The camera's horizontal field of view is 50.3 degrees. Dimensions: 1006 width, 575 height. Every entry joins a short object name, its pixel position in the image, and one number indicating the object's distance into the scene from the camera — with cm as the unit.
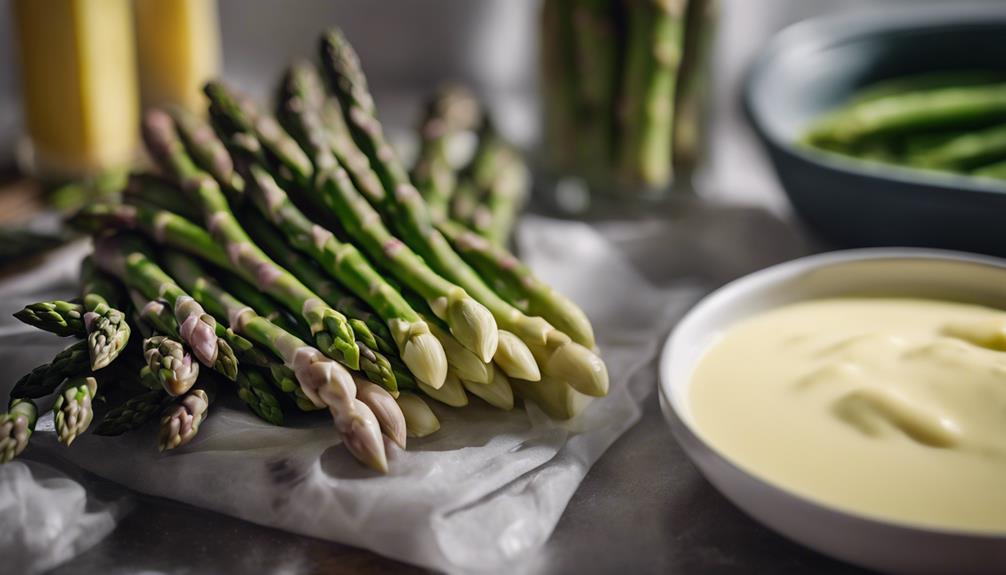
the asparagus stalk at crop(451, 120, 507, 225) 131
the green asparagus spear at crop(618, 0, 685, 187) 143
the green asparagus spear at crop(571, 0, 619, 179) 145
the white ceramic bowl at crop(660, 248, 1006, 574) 73
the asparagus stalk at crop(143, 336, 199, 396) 91
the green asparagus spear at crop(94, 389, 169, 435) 91
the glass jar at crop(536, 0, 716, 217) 144
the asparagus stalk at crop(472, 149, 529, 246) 129
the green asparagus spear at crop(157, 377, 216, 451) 89
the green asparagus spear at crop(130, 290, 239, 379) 94
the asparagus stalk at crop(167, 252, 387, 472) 89
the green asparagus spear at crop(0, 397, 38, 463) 86
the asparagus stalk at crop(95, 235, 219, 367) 94
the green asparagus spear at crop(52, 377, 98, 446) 88
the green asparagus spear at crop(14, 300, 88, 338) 97
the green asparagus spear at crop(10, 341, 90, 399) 94
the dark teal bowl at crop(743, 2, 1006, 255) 120
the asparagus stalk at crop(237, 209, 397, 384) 94
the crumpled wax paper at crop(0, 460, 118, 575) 84
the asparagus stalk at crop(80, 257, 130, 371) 93
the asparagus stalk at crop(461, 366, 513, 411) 97
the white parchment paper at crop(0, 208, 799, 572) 85
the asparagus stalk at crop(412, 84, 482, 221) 131
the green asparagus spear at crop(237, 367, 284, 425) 95
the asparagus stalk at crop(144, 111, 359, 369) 94
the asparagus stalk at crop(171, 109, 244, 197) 115
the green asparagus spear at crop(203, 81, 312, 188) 113
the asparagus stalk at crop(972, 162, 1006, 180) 134
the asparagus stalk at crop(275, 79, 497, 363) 95
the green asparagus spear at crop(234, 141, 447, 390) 94
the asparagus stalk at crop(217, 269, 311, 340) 99
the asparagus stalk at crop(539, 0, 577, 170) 150
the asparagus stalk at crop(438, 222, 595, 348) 101
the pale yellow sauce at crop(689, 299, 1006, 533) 78
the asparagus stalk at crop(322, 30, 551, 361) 101
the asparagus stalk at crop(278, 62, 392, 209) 112
